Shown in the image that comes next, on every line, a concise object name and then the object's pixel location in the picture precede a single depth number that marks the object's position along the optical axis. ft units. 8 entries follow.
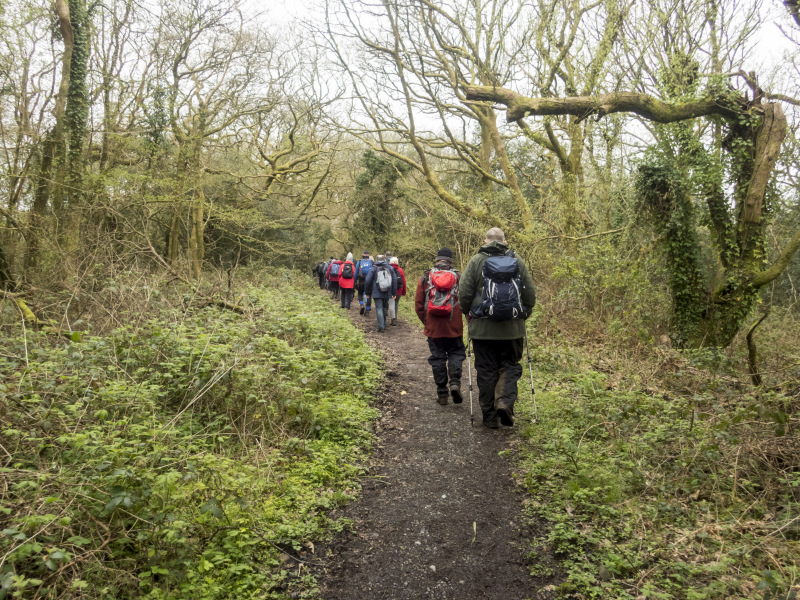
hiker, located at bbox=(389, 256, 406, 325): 38.73
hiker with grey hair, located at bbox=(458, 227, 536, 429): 16.60
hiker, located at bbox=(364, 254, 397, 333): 38.27
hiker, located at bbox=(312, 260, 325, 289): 68.64
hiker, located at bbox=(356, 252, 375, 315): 46.91
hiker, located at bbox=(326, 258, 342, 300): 56.08
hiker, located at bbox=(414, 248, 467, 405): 19.97
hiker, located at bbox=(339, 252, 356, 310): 50.08
